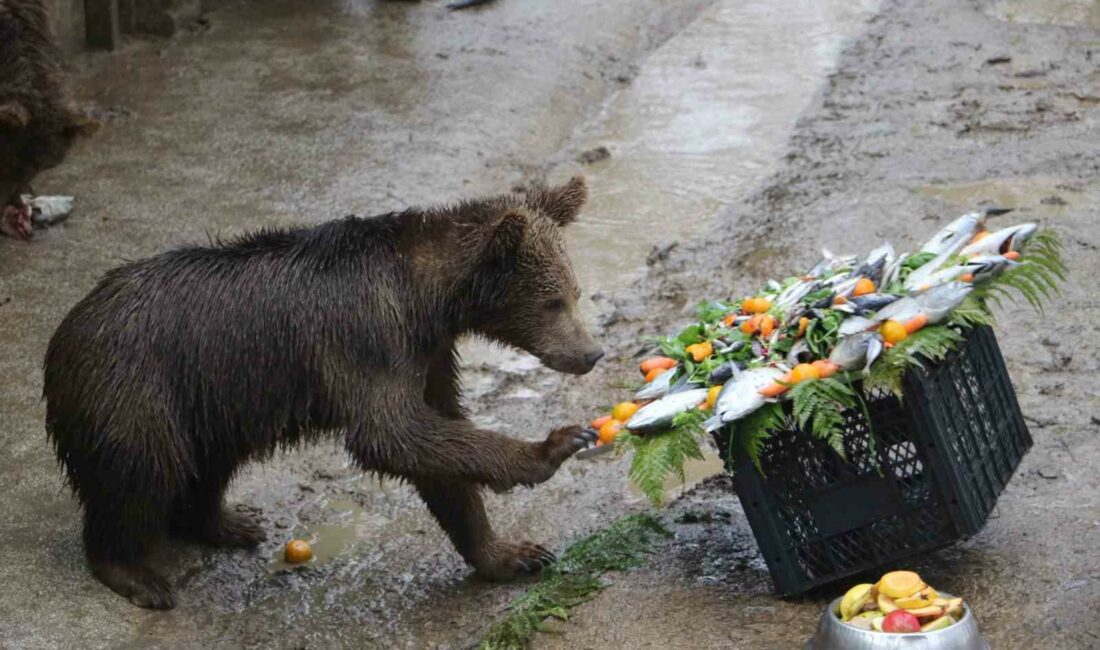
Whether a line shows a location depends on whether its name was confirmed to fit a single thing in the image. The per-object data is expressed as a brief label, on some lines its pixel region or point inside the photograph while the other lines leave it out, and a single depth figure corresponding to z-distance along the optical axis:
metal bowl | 3.97
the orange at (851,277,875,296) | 4.91
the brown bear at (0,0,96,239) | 7.44
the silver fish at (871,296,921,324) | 4.65
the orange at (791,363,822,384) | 4.59
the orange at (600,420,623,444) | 5.07
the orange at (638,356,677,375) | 5.29
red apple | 4.04
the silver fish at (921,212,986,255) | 5.05
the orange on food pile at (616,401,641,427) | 5.14
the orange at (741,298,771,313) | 5.22
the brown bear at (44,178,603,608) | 5.36
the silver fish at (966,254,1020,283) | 4.78
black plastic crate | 4.72
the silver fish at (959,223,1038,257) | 4.92
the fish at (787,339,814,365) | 4.78
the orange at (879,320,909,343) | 4.59
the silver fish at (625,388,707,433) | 4.82
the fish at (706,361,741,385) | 4.91
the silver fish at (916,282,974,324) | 4.62
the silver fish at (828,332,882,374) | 4.56
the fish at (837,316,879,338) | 4.70
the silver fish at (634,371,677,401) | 5.08
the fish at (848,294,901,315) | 4.80
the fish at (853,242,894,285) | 5.07
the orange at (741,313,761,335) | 5.06
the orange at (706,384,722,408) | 4.77
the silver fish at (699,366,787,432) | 4.59
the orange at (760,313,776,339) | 4.96
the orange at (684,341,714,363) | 5.06
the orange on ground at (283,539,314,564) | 6.11
